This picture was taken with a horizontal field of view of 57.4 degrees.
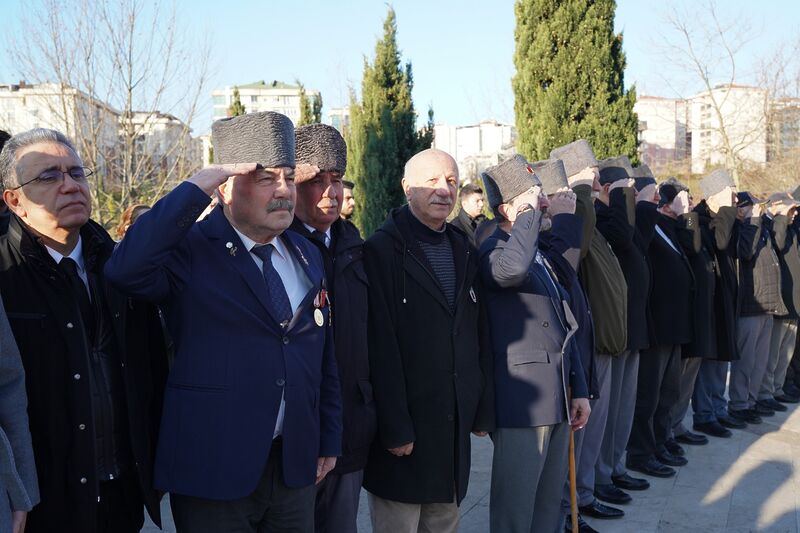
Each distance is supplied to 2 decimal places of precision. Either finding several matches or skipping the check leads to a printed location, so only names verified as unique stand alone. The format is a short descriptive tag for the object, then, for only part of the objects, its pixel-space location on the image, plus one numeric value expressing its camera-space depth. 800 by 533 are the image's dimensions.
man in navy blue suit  2.46
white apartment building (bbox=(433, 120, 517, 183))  65.88
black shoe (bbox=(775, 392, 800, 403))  8.48
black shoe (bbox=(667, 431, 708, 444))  6.84
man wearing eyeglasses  2.41
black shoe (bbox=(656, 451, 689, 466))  6.18
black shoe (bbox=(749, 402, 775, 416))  7.87
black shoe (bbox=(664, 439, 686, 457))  6.45
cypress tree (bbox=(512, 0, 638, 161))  9.53
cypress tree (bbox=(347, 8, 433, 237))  14.67
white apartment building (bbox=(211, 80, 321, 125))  85.59
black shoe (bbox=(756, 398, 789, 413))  8.05
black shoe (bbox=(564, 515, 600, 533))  4.69
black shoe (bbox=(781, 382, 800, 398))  8.76
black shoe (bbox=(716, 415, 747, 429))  7.38
